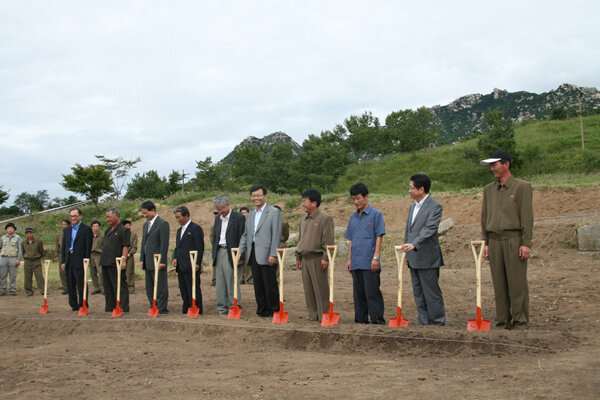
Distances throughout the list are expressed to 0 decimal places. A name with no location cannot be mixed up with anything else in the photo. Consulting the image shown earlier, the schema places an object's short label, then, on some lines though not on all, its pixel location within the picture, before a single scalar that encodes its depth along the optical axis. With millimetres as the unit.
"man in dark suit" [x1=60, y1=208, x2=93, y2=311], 8945
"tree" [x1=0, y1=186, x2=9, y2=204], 39031
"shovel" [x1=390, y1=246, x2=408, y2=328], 5426
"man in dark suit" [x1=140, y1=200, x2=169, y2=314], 7938
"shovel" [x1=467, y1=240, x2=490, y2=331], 5082
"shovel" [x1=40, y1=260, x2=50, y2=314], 8883
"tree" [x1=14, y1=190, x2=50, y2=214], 43969
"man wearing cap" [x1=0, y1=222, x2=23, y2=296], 12492
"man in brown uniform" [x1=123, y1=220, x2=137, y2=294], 11461
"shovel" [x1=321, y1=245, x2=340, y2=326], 5992
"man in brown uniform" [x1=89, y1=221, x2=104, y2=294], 11367
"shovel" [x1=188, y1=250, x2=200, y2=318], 7340
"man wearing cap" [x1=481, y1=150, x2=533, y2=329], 5305
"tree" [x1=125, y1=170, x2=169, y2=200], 41312
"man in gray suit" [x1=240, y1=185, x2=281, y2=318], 7012
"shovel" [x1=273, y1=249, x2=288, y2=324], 6391
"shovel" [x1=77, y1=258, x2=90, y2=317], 8304
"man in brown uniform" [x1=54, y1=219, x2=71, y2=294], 12266
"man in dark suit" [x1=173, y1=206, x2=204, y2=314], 7754
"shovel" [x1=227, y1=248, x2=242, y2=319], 6946
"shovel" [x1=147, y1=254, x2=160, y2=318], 7590
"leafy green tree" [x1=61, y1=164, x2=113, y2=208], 34719
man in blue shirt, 5969
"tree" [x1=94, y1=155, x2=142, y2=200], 43000
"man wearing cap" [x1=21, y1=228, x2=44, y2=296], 12508
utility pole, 31736
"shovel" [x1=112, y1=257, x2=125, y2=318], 7875
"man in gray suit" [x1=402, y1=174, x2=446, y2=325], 5598
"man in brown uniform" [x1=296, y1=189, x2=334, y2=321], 6441
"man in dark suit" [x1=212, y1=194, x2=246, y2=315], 7582
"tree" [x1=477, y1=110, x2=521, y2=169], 29922
